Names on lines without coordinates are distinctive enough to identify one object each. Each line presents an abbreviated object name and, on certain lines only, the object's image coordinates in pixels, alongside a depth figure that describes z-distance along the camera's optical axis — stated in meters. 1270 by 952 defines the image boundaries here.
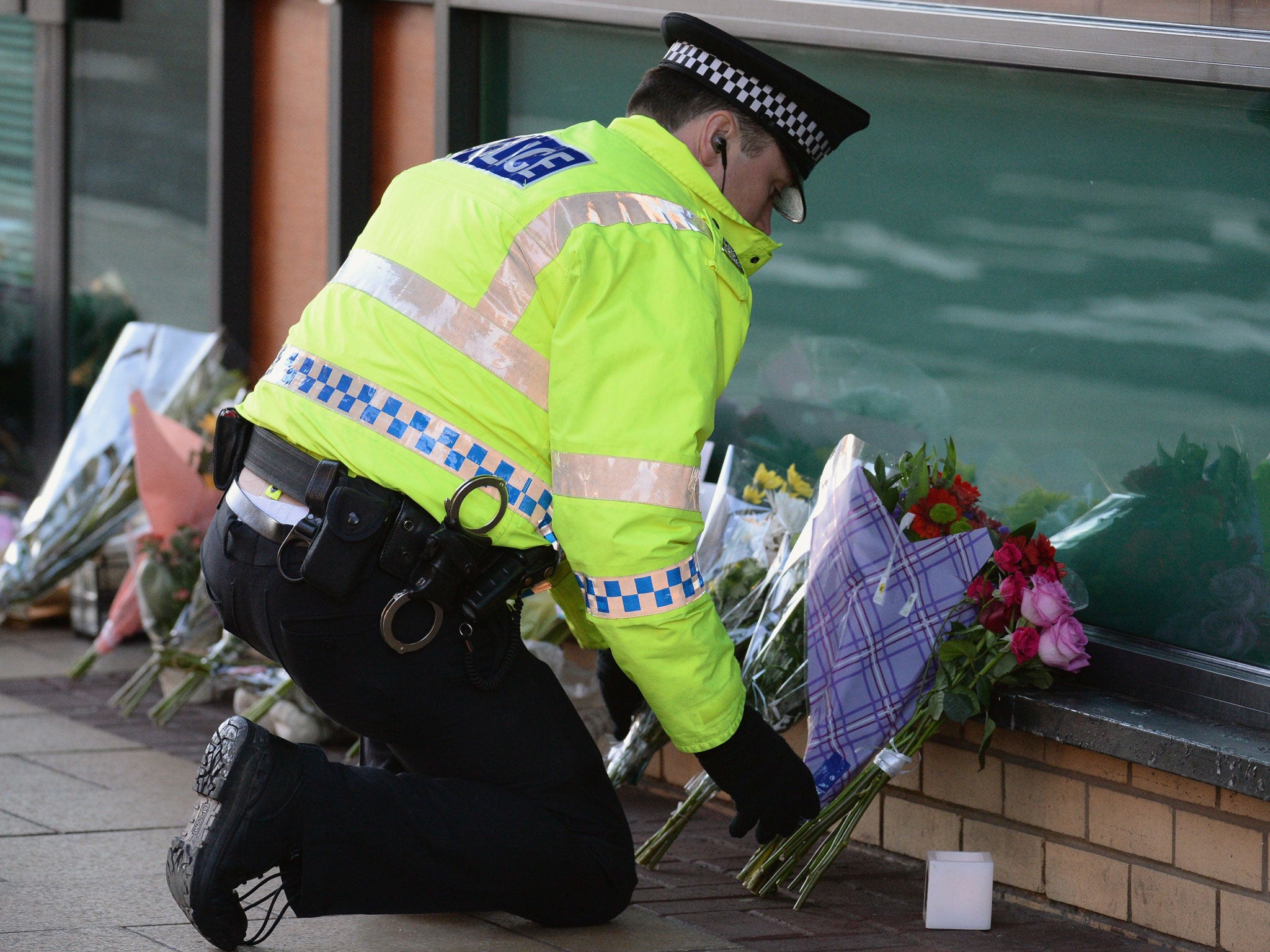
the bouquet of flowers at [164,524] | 11.13
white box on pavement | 7.34
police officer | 6.30
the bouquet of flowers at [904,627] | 7.45
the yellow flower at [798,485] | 8.71
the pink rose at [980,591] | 7.48
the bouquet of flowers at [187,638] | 10.76
